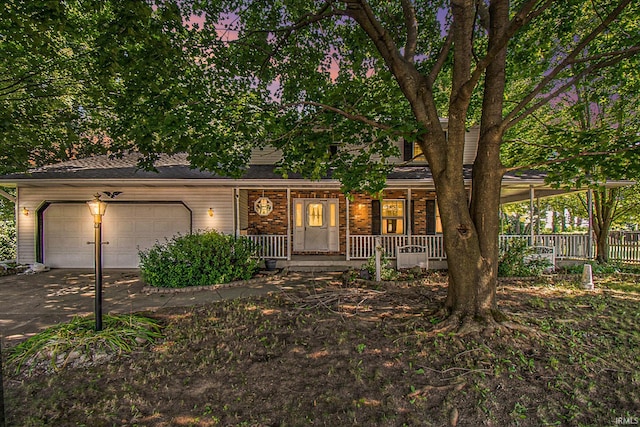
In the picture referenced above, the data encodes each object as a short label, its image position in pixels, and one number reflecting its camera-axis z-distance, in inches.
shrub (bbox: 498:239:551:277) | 305.7
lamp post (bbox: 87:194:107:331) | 159.5
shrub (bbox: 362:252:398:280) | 291.7
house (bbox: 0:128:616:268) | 340.2
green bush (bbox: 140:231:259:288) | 270.2
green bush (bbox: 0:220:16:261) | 427.2
